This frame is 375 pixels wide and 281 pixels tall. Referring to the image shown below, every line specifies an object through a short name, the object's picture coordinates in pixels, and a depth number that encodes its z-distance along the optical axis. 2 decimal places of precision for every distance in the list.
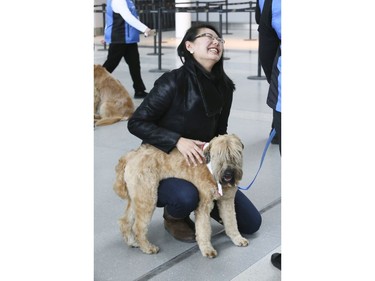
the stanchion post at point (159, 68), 10.11
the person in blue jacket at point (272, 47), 2.62
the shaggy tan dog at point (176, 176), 2.98
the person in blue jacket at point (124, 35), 7.16
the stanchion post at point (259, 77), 9.02
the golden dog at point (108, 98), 6.37
